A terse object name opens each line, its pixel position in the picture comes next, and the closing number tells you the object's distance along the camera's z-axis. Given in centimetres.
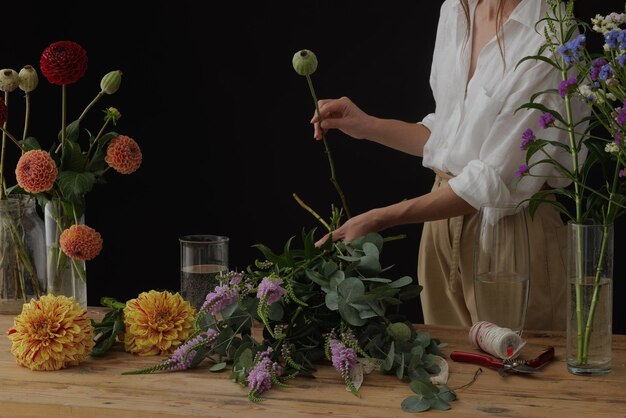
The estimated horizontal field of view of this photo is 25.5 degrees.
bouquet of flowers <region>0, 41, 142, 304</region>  276
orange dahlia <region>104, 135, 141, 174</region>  282
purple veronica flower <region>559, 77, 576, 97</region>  238
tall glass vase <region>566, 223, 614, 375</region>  243
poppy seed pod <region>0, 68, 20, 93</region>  287
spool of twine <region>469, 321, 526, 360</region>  252
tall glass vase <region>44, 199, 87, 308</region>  284
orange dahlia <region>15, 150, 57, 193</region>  275
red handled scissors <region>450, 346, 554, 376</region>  248
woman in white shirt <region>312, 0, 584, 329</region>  306
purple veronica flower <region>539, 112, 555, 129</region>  243
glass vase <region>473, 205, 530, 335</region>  252
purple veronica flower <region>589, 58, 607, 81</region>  232
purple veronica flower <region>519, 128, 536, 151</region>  247
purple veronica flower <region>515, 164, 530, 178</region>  245
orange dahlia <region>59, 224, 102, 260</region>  275
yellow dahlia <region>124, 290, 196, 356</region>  261
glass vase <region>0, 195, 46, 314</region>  286
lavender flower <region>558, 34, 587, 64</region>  233
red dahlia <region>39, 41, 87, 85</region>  280
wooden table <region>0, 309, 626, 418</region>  232
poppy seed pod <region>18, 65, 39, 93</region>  290
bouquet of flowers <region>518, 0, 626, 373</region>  233
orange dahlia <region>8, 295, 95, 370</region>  252
